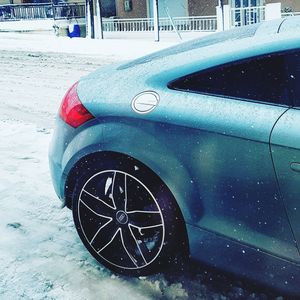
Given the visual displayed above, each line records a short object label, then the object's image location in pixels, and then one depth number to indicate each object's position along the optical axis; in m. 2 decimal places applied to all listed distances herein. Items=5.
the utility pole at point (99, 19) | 20.51
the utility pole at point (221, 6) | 17.72
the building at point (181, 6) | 22.27
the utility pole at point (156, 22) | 18.44
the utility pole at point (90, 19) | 20.80
